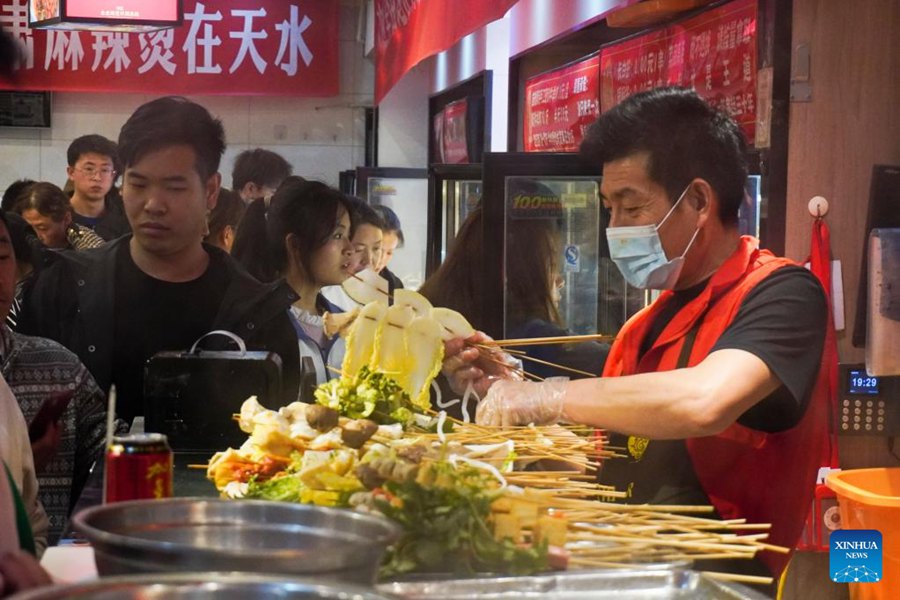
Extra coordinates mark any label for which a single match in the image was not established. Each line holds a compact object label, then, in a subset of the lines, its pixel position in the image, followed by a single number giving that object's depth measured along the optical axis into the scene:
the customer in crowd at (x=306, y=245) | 4.72
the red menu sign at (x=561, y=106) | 5.75
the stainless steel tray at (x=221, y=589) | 1.04
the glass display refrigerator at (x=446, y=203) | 5.52
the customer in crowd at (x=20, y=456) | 2.58
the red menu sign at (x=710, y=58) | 4.11
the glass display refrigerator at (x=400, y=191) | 7.12
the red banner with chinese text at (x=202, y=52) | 7.44
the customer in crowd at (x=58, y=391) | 3.82
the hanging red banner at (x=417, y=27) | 3.96
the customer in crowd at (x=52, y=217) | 4.90
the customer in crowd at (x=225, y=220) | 4.66
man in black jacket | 4.52
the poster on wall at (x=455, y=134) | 7.70
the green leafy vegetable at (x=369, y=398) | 2.71
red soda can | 1.91
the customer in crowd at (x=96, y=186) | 4.71
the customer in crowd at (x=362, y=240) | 4.84
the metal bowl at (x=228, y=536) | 1.18
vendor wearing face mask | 2.49
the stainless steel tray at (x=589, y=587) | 1.55
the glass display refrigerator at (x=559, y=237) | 4.41
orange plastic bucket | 3.91
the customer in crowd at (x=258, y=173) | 5.17
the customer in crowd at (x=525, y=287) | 4.50
